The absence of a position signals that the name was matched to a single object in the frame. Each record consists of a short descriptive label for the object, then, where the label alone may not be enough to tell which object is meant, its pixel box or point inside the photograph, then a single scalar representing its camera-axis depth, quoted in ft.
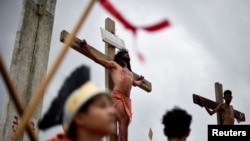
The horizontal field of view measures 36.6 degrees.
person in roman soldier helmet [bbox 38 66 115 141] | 7.27
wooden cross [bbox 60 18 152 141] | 18.16
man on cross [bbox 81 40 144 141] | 18.34
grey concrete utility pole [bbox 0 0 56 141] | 15.26
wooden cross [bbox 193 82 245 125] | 29.82
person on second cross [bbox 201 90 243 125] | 30.80
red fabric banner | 6.48
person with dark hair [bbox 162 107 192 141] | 11.71
